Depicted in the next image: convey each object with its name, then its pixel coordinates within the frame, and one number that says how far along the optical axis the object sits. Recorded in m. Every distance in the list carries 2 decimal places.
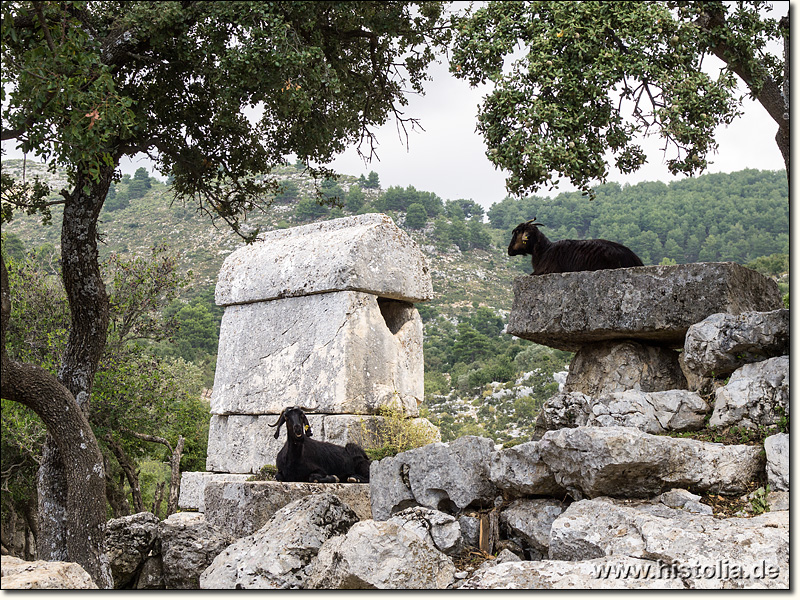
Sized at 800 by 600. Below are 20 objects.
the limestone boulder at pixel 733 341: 5.53
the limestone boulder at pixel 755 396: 5.30
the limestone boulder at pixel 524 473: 5.15
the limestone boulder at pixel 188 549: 6.18
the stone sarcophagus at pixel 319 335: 7.61
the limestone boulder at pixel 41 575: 4.07
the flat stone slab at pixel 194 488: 8.30
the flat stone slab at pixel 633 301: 6.07
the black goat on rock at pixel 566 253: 6.74
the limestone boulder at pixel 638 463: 4.73
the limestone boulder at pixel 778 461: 4.81
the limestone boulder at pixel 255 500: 6.55
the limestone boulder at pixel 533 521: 5.05
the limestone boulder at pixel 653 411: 5.68
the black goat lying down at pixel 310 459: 6.80
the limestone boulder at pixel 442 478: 5.55
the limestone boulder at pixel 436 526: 4.91
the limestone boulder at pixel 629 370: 6.53
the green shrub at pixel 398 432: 7.48
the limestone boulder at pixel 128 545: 6.39
